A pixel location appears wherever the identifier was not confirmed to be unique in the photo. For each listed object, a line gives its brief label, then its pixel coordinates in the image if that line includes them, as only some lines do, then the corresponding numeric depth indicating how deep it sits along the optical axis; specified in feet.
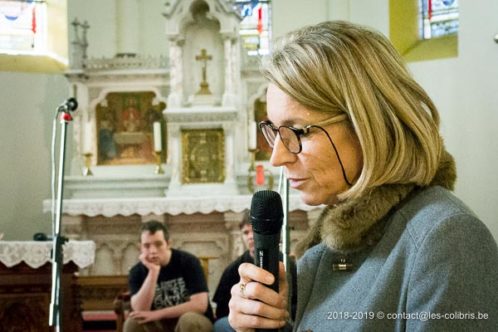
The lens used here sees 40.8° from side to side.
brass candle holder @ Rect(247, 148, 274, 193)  22.23
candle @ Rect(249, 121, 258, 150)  21.61
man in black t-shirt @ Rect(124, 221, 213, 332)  13.01
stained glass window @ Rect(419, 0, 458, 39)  21.86
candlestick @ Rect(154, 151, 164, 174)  23.30
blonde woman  3.40
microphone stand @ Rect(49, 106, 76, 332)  10.32
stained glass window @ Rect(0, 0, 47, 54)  25.12
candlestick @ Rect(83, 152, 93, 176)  22.98
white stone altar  21.66
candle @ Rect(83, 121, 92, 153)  23.11
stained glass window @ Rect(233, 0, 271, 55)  28.50
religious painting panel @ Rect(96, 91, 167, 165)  23.71
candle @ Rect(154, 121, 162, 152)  22.57
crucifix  23.24
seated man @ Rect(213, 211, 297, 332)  13.10
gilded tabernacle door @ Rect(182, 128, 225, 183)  22.86
